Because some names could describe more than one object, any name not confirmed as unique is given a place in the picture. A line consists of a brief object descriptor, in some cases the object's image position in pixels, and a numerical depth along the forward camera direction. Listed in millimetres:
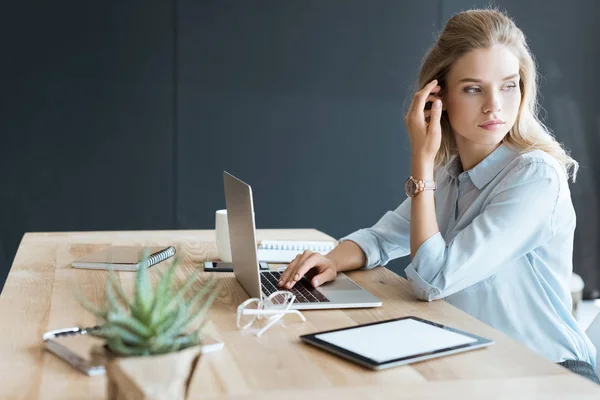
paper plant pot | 843
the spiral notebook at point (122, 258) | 1918
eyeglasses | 1412
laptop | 1538
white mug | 2025
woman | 1680
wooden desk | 1080
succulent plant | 887
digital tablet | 1198
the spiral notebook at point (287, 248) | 2135
